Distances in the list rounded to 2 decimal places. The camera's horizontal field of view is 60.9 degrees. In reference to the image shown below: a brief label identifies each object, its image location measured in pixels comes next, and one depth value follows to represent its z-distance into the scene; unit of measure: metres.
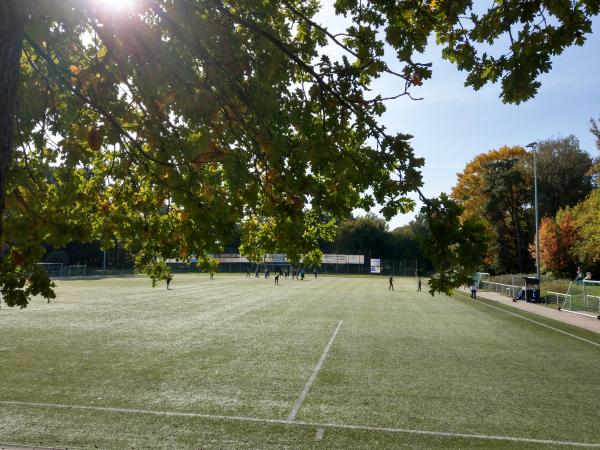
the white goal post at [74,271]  62.81
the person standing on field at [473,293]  38.98
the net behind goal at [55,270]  61.05
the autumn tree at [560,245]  50.88
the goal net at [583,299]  28.00
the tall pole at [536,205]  39.84
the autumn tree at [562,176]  61.78
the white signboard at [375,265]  94.50
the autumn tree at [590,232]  37.36
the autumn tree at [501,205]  64.69
